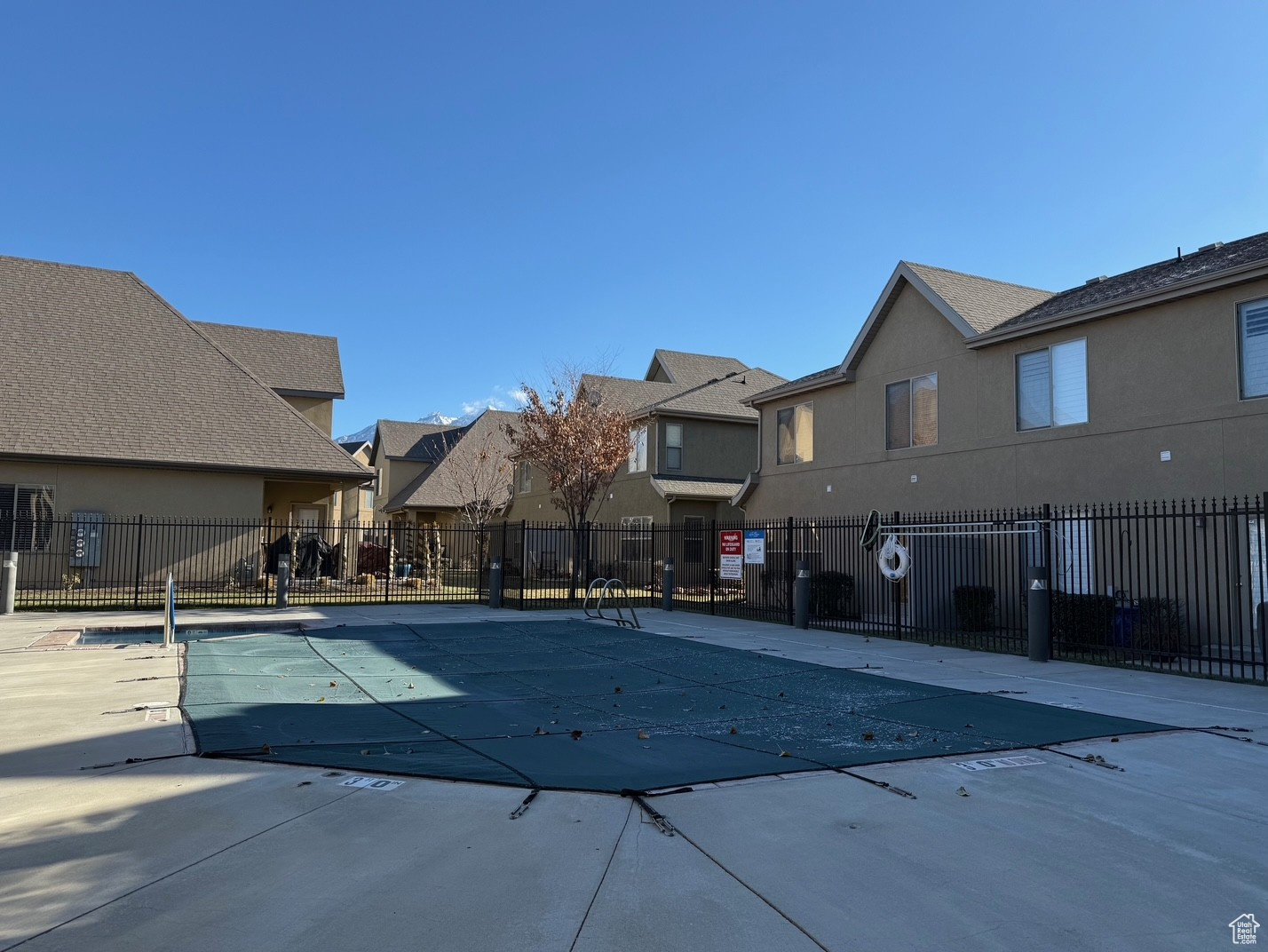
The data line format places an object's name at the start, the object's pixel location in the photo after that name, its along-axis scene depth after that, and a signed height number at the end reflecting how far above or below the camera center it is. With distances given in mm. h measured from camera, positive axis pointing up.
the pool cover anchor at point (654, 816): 4959 -1586
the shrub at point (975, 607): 16766 -1315
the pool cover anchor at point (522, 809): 5180 -1590
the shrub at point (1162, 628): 12625 -1326
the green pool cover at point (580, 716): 6449 -1624
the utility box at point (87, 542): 22375 -223
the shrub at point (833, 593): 19344 -1239
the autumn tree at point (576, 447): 26922 +2606
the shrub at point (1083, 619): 13781 -1272
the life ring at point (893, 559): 15484 -420
